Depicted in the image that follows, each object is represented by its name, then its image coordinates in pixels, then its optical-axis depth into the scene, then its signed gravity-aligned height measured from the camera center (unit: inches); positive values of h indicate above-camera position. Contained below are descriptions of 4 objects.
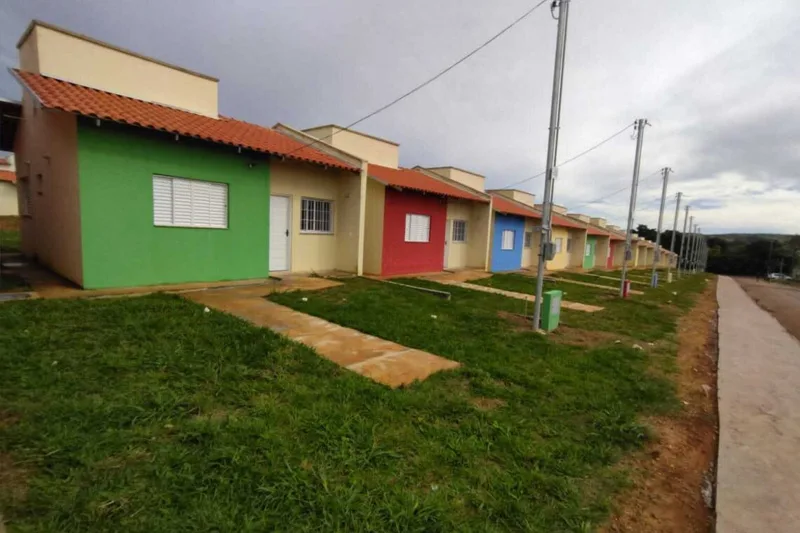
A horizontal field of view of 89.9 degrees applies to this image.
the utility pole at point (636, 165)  570.9 +119.5
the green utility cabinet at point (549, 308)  295.6 -47.8
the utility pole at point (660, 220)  782.5 +63.1
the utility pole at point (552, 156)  276.8 +63.7
